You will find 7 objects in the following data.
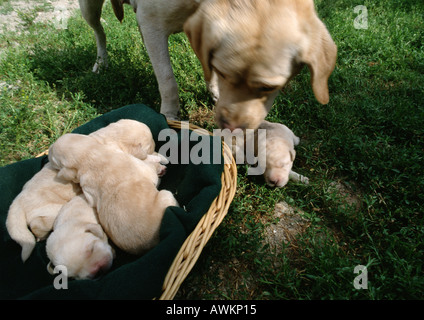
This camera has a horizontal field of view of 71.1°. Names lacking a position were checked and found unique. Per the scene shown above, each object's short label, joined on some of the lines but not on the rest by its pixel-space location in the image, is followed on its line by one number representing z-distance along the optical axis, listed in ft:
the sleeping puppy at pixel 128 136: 1.65
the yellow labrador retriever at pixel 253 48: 1.32
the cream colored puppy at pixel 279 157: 1.77
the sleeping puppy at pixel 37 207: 1.40
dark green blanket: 1.12
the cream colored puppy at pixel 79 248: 1.24
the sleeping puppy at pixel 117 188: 1.30
